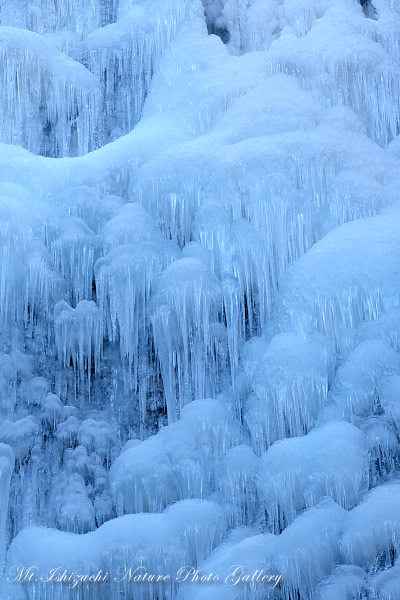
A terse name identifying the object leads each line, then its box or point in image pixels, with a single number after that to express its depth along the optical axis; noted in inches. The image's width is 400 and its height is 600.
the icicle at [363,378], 360.2
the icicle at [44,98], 514.3
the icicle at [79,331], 410.9
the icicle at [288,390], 366.9
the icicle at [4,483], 366.0
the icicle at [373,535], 299.7
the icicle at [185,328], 398.0
